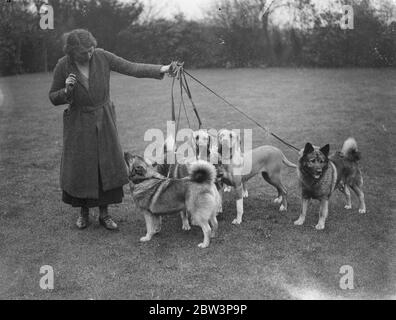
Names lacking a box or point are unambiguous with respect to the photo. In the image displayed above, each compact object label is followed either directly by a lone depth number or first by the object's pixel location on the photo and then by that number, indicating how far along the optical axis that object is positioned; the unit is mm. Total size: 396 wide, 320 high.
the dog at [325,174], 5707
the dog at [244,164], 6168
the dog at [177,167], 6113
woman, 5398
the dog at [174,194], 5309
